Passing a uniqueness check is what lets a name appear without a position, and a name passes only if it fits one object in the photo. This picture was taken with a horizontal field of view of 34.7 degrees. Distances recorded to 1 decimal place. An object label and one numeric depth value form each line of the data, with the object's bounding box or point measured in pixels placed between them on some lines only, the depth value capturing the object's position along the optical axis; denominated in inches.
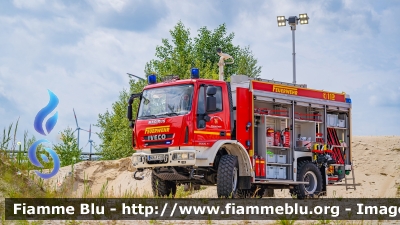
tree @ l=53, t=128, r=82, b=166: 1558.8
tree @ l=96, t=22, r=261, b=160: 1971.0
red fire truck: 671.1
